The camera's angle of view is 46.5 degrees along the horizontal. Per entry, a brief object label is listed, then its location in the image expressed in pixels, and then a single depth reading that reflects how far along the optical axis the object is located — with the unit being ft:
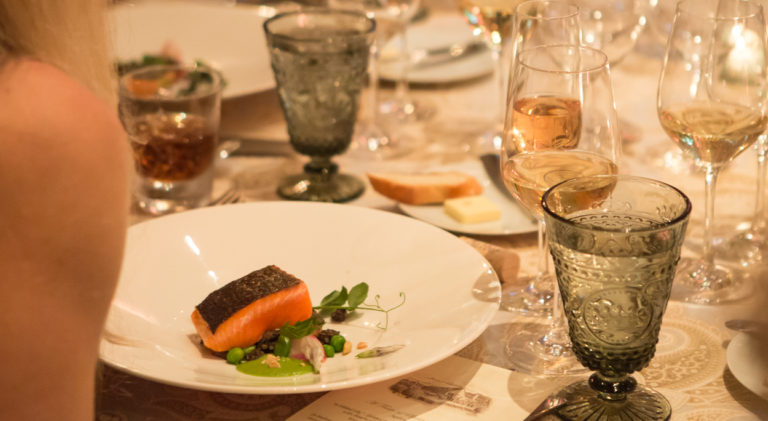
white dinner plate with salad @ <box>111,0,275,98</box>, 7.47
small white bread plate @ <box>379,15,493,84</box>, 7.34
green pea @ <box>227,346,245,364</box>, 3.36
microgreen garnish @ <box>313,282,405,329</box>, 3.81
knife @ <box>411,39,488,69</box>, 7.64
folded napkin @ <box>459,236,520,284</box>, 4.23
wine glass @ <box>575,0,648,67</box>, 5.92
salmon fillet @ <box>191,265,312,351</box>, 3.42
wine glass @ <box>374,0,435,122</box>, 6.75
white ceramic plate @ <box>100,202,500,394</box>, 3.19
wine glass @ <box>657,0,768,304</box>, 3.98
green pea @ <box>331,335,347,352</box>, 3.50
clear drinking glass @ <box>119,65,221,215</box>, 5.22
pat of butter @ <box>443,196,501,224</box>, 4.78
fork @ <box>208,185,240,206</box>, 5.20
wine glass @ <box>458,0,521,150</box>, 5.88
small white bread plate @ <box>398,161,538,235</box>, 4.71
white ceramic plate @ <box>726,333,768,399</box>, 3.20
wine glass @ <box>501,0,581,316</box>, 3.81
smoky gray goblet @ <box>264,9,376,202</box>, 5.25
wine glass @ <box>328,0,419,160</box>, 6.20
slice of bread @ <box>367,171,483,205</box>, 4.99
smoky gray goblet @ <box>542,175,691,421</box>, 2.84
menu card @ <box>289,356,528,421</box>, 3.19
